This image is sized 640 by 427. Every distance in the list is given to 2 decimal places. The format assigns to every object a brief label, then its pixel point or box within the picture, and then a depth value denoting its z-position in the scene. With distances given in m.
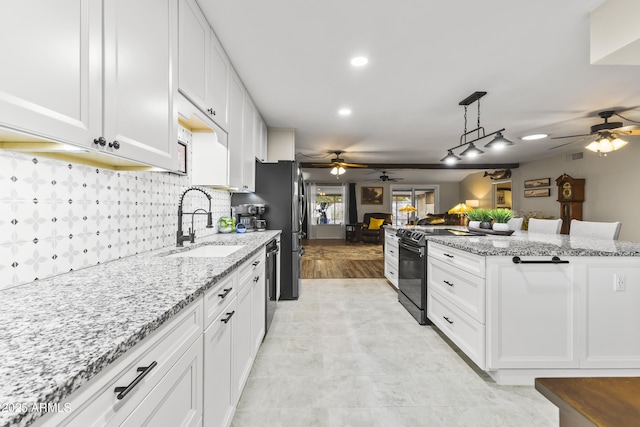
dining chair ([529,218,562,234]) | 3.28
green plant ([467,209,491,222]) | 3.12
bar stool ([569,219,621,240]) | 2.65
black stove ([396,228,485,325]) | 2.87
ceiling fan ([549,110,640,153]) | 3.73
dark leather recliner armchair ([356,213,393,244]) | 9.88
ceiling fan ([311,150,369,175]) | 6.47
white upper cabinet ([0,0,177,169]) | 0.71
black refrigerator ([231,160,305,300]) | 3.69
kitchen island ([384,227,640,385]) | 1.87
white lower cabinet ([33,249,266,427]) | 0.55
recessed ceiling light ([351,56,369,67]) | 2.43
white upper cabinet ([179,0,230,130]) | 1.58
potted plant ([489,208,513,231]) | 2.83
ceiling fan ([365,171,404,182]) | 9.43
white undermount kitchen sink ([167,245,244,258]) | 2.01
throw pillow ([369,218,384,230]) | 10.13
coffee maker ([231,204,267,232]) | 3.44
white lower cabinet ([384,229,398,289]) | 3.95
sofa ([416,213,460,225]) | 9.53
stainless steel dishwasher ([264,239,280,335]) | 2.55
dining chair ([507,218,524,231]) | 3.82
